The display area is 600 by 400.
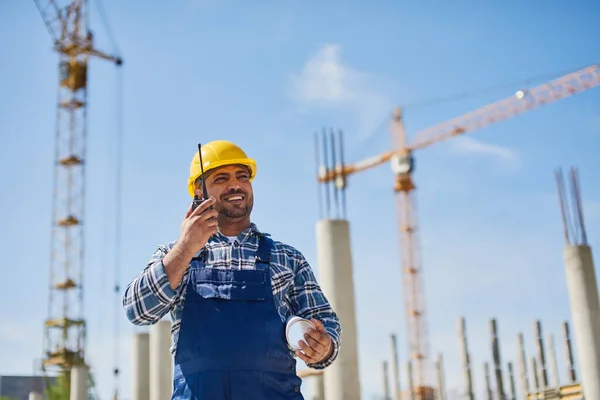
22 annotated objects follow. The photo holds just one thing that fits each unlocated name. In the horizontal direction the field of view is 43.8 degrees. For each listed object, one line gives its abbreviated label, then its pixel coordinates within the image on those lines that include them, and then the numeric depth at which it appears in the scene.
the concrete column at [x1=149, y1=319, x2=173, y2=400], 15.25
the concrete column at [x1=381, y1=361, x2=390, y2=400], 29.48
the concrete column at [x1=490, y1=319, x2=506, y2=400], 18.42
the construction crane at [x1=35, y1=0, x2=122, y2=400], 35.62
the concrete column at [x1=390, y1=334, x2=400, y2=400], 27.64
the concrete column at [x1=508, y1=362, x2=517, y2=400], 22.92
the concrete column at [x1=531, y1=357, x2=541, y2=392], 21.64
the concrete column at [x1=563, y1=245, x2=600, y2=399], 11.20
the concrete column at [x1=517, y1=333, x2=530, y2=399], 20.77
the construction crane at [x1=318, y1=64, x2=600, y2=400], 36.84
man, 2.37
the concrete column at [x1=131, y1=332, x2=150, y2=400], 19.03
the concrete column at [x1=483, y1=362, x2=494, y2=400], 22.14
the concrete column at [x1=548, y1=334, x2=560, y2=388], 21.14
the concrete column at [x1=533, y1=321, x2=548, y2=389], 18.05
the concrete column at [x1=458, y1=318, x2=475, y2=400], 19.88
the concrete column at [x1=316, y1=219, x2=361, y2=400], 8.77
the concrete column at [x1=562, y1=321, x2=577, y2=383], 15.64
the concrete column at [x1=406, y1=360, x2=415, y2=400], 28.09
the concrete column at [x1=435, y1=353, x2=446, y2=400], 26.62
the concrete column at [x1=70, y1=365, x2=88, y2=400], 20.83
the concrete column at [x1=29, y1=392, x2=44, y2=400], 24.52
